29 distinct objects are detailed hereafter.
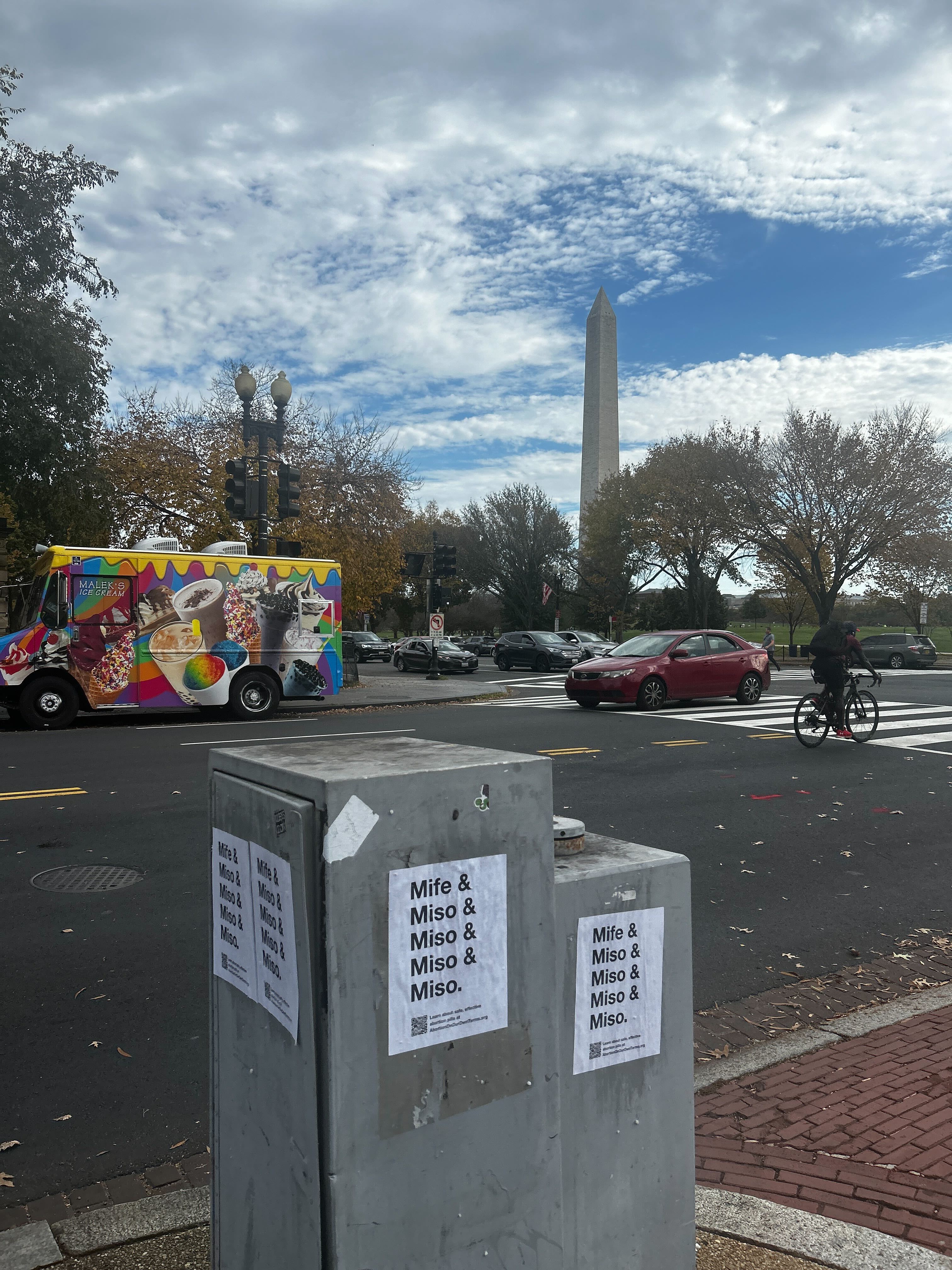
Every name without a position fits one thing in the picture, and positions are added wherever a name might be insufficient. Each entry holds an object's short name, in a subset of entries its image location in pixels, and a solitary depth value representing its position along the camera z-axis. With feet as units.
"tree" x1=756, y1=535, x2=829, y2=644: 161.07
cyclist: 42.39
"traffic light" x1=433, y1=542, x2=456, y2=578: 87.20
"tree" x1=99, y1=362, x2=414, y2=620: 86.63
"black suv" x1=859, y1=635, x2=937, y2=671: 134.62
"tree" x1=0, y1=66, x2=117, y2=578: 73.05
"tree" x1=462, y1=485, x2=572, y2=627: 205.16
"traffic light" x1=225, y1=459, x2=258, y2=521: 57.62
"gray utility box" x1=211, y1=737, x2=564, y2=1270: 5.21
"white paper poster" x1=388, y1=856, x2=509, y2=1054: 5.40
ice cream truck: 49.98
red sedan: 57.77
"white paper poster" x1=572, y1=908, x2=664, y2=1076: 6.54
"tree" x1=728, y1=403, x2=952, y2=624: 127.54
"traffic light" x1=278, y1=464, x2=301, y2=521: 61.31
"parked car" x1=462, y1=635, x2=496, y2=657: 177.99
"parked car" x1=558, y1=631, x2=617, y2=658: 125.70
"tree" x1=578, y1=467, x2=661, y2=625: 196.44
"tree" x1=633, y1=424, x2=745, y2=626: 142.61
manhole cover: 20.12
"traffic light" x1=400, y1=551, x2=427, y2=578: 87.76
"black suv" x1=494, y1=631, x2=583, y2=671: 120.98
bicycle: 43.60
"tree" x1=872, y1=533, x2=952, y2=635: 128.98
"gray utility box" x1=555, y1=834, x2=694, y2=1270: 6.48
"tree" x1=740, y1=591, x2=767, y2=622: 286.46
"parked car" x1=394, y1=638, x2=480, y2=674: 113.80
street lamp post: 57.77
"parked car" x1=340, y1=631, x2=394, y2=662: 160.25
